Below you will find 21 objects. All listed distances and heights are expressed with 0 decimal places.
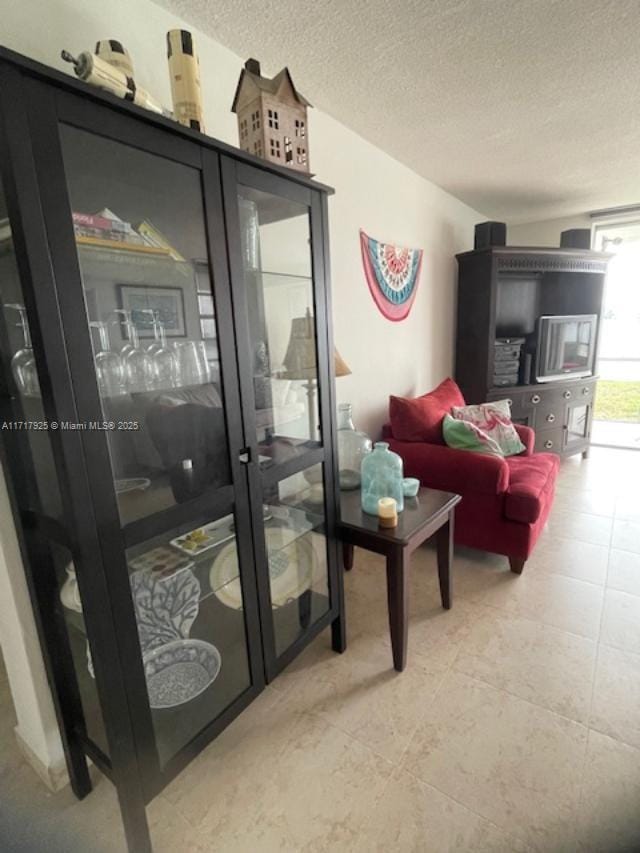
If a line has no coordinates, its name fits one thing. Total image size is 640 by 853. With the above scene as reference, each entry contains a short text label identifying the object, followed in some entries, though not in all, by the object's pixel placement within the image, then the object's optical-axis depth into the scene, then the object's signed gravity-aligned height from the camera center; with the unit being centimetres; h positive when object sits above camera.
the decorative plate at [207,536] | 120 -57
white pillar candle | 159 -68
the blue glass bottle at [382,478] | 172 -59
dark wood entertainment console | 350 +14
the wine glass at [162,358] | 112 -4
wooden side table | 155 -76
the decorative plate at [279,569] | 131 -80
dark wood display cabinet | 79 -17
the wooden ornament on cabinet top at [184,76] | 109 +68
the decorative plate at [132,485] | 101 -35
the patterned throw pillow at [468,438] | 238 -62
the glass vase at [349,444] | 209 -54
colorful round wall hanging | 250 +37
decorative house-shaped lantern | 121 +65
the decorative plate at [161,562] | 104 -58
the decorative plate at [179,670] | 125 -102
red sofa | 218 -87
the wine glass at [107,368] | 97 -6
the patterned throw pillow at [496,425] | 271 -62
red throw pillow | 251 -52
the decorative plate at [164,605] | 111 -75
